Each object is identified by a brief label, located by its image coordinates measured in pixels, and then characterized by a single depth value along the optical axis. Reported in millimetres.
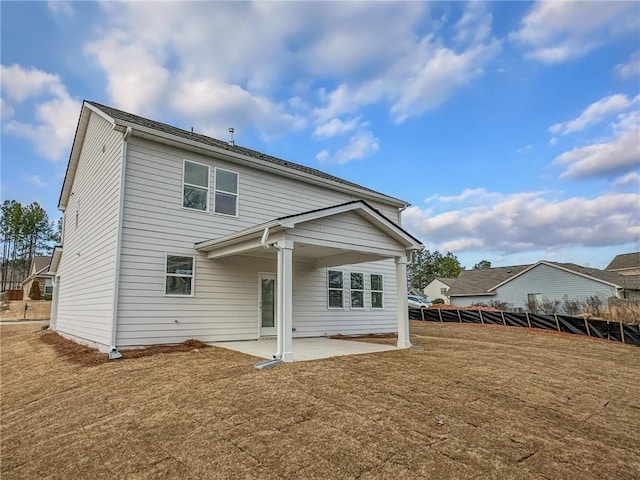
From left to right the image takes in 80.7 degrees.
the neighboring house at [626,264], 43875
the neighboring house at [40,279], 37688
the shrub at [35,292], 35066
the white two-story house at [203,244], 8641
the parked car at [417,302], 31719
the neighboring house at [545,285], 28281
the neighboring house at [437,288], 52344
